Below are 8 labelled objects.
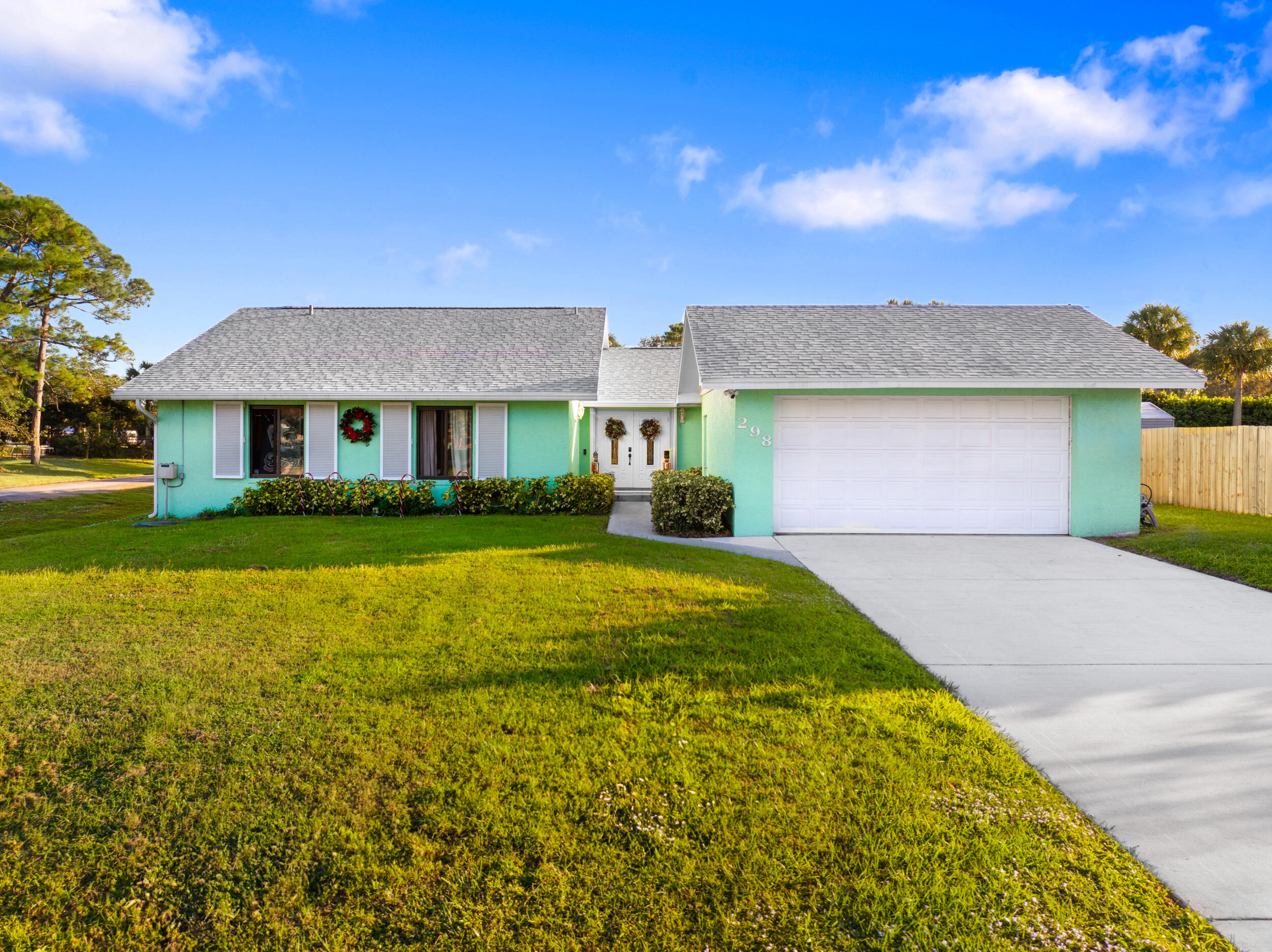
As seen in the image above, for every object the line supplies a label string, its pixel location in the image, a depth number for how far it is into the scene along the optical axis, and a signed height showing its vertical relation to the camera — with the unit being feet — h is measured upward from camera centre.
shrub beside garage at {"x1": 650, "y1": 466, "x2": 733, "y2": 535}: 34.96 -2.36
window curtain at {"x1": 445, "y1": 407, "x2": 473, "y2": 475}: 44.37 +1.40
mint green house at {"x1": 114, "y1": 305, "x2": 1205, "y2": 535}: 34.30 +3.42
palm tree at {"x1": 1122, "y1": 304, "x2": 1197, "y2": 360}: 115.85 +24.60
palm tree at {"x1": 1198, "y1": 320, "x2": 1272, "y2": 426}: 105.70 +18.73
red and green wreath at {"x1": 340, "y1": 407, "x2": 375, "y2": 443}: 43.55 +2.42
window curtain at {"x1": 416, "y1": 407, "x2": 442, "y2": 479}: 44.19 +1.49
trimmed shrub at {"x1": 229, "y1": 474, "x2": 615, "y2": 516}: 41.78 -2.40
